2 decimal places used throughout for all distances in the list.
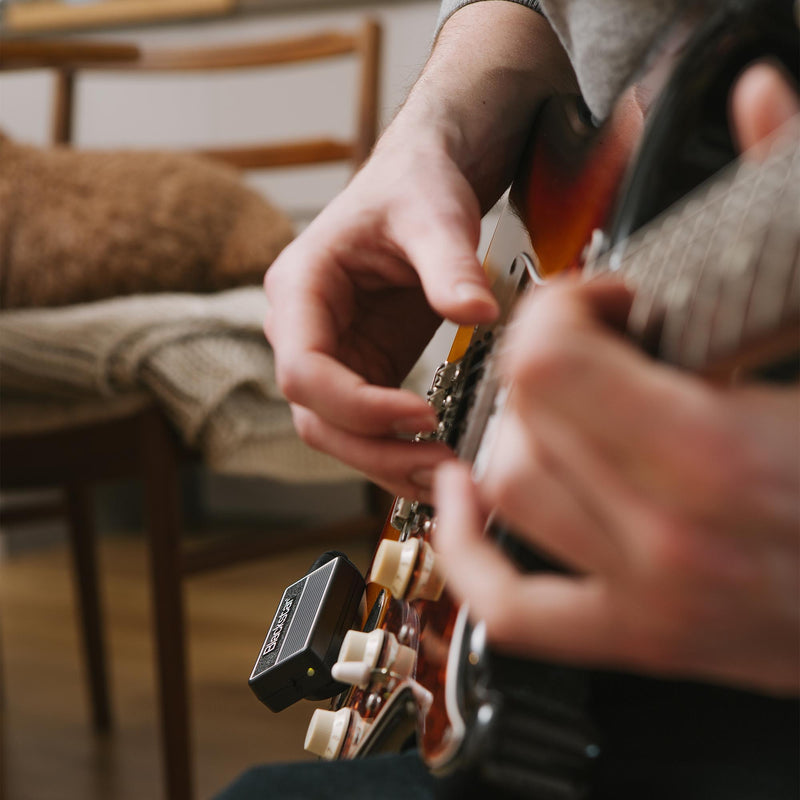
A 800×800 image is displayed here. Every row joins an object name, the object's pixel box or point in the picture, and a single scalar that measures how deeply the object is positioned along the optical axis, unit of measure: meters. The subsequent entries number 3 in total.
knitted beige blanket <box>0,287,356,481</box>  0.92
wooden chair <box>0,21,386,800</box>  0.94
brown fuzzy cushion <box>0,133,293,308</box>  1.23
